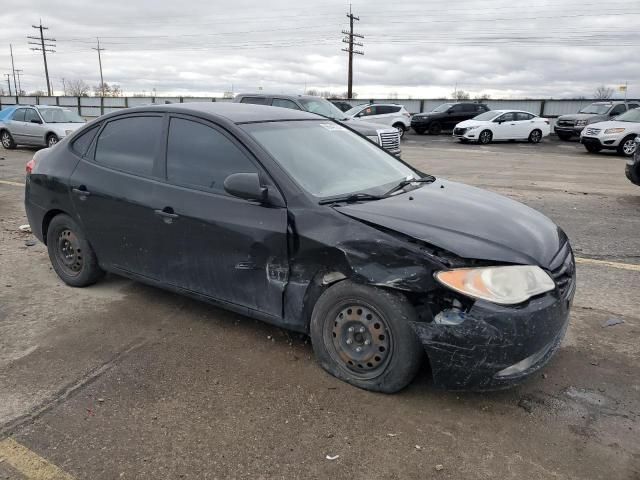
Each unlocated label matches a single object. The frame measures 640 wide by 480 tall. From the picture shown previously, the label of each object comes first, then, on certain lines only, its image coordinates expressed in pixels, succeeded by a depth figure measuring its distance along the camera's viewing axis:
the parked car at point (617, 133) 16.92
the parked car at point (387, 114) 25.27
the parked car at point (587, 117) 22.27
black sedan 2.74
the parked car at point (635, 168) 8.62
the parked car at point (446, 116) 27.88
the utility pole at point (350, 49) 43.83
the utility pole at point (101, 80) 75.38
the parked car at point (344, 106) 27.62
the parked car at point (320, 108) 12.78
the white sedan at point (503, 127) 22.84
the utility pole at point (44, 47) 64.94
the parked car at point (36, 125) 16.30
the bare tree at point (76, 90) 85.62
